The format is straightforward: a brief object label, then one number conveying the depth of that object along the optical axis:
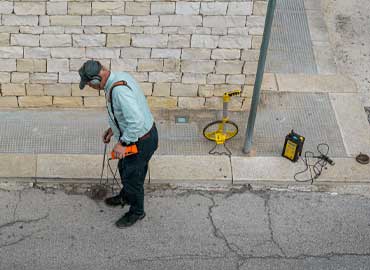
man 5.48
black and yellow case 7.27
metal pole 6.32
